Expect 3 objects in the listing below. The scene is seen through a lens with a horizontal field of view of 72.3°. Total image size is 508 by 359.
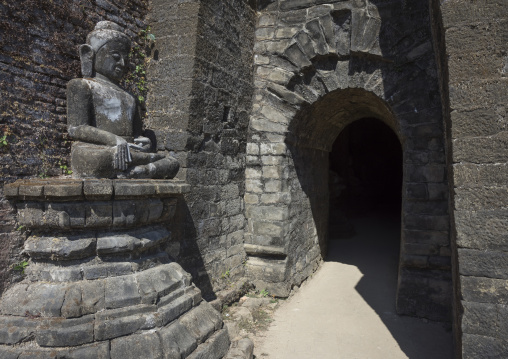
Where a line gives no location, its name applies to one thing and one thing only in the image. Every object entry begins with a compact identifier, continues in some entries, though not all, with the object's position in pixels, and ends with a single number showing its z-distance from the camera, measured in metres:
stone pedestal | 2.14
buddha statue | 2.52
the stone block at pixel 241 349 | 2.72
